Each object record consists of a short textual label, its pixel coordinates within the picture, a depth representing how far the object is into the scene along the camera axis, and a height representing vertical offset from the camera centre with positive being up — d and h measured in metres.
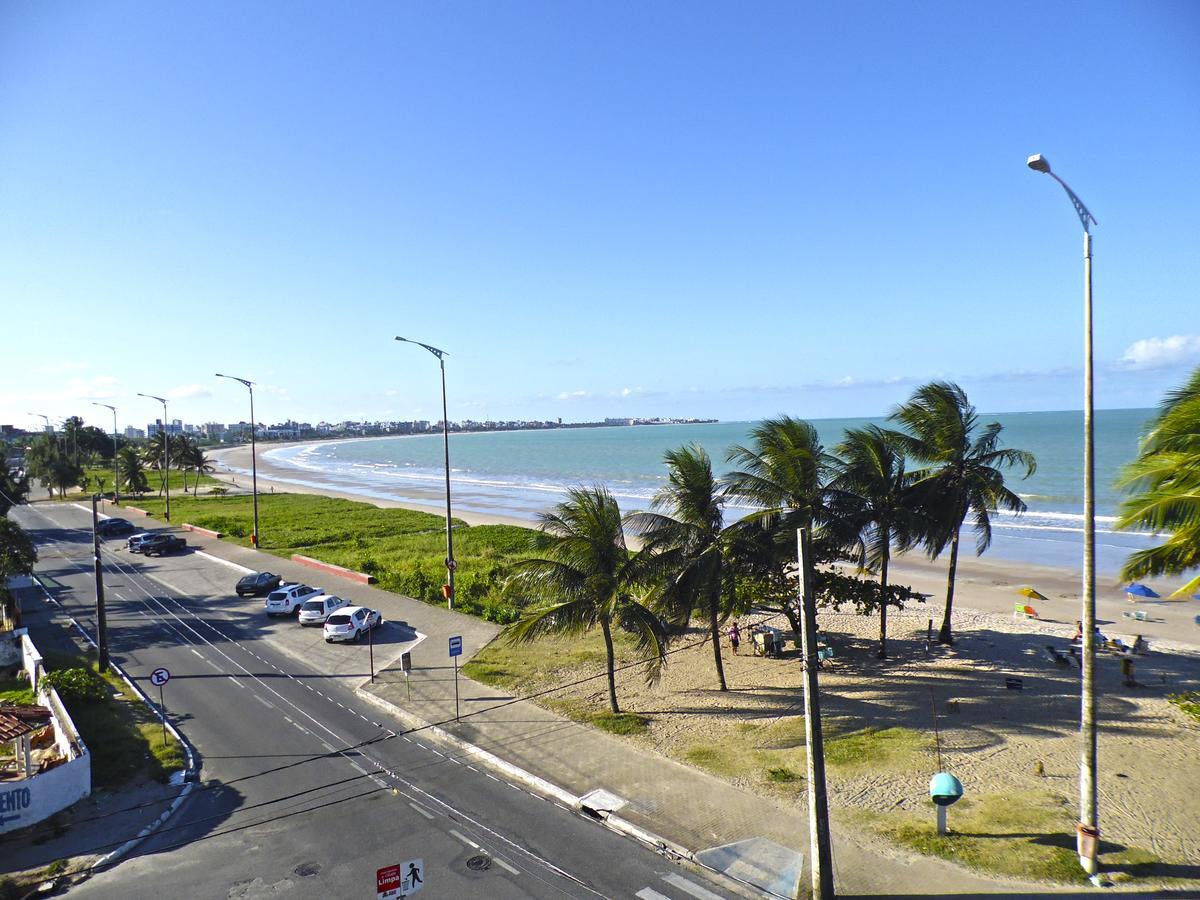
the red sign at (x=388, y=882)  7.45 -4.66
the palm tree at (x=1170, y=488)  9.86 -1.02
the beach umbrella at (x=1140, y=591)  26.92 -6.54
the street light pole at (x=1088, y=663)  9.61 -3.40
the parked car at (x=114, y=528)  45.12 -5.28
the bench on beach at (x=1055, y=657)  18.73 -6.30
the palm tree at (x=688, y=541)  16.25 -2.62
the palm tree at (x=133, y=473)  73.25 -3.03
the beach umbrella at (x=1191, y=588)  10.68 -2.58
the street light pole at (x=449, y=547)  23.53 -3.74
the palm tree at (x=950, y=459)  20.38 -1.10
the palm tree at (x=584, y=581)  15.43 -3.26
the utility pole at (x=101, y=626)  19.58 -4.95
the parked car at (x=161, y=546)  38.72 -5.54
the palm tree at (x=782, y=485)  17.89 -1.48
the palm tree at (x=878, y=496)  19.75 -2.03
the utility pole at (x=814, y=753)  9.04 -4.27
